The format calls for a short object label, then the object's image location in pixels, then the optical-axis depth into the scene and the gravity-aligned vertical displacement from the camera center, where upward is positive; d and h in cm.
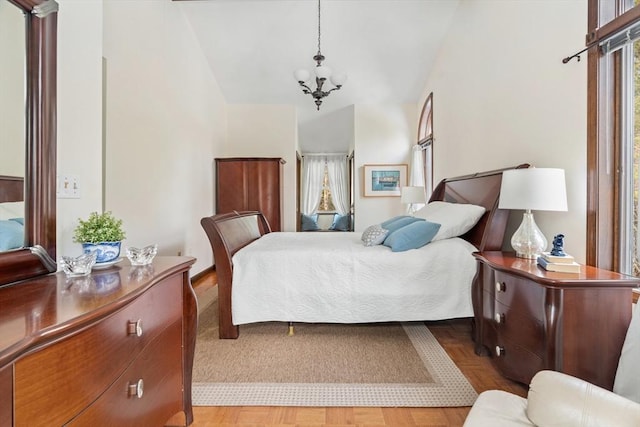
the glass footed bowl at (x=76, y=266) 107 -19
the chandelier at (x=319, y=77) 339 +150
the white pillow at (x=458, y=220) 247 -6
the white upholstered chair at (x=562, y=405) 86 -56
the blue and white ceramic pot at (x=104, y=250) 122 -15
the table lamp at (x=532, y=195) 173 +10
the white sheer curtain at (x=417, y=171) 502 +68
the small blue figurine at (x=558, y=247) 160 -17
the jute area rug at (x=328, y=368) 168 -98
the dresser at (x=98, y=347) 63 -35
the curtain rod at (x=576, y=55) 181 +97
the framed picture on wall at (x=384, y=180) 555 +57
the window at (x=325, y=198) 785 +35
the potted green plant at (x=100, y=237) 123 -10
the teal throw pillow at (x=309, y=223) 716 -26
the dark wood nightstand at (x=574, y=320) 140 -49
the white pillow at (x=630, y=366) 110 -55
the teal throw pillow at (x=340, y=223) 711 -25
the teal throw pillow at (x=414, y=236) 240 -18
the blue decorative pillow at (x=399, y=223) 277 -10
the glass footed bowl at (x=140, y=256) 126 -18
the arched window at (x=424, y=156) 497 +92
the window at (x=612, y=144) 171 +39
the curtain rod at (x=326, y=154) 781 +144
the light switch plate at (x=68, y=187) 129 +10
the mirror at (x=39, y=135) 108 +27
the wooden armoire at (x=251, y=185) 499 +42
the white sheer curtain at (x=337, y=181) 781 +77
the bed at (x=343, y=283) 232 -53
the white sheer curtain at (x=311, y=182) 779 +74
